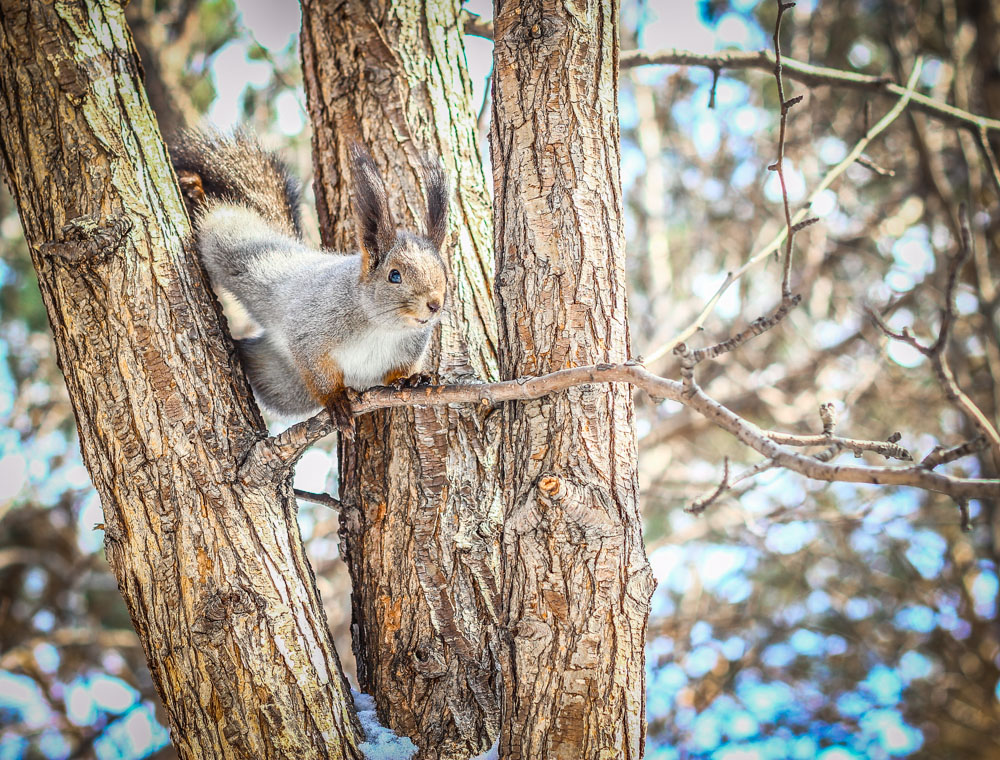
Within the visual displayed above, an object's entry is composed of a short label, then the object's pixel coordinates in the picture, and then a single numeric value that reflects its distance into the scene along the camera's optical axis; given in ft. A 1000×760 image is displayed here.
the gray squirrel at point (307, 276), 7.77
